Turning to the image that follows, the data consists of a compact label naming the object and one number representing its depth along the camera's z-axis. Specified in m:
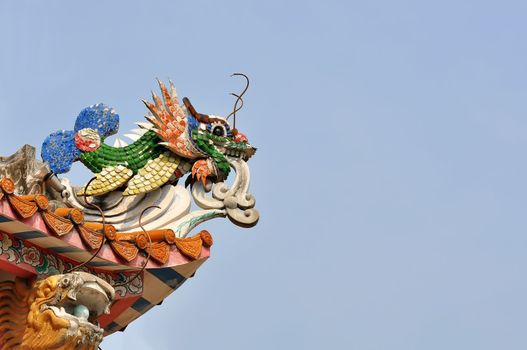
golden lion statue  19.66
